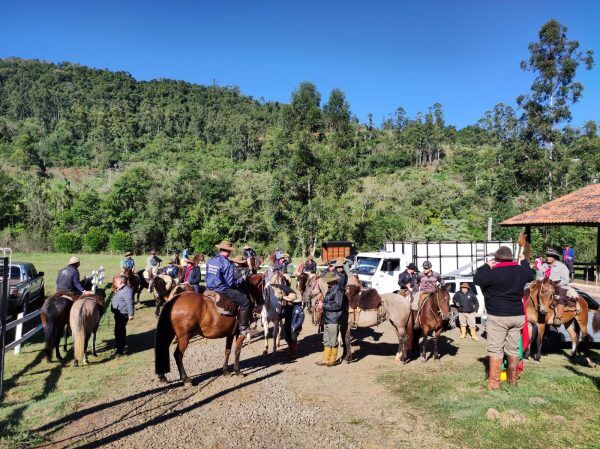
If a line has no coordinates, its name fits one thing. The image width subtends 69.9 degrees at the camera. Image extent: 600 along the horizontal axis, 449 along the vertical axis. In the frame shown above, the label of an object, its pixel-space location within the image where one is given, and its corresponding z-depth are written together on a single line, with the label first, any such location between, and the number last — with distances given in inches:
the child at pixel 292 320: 349.9
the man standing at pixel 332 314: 322.7
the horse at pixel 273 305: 354.0
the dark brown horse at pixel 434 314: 328.2
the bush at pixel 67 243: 1510.8
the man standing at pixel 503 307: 248.2
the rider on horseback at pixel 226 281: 295.7
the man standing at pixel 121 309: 356.8
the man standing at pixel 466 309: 427.2
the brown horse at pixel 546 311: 319.9
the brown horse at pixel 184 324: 277.1
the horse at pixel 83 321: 320.2
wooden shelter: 681.6
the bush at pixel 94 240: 1503.4
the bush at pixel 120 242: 1504.7
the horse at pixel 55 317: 328.3
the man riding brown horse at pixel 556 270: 367.2
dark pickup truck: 449.1
